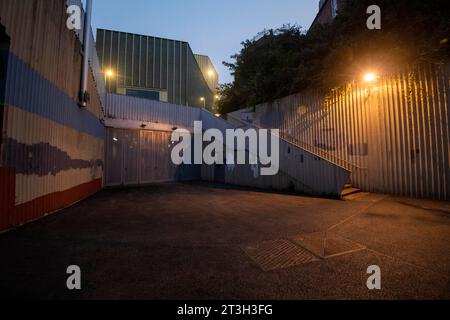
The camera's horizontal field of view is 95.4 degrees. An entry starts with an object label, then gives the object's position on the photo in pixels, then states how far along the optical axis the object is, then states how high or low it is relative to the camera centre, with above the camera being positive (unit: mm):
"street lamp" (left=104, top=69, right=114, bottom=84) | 17000 +7766
